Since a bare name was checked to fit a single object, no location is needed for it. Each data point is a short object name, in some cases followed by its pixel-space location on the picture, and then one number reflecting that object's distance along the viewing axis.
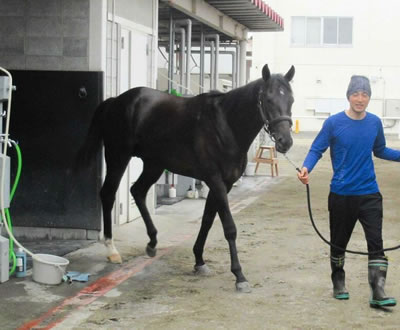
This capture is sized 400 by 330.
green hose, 6.04
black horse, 5.89
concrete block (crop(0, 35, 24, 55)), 7.86
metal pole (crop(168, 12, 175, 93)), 11.73
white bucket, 5.95
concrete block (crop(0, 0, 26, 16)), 7.83
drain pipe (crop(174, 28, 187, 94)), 12.66
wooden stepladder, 15.43
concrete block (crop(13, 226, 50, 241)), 7.89
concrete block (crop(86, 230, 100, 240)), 7.84
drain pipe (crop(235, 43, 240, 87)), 16.03
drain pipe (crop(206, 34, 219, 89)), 14.12
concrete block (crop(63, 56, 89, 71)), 7.76
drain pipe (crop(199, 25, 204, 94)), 13.70
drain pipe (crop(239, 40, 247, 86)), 16.17
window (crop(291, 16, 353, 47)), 34.72
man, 5.38
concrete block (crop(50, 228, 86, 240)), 7.87
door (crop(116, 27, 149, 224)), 8.65
